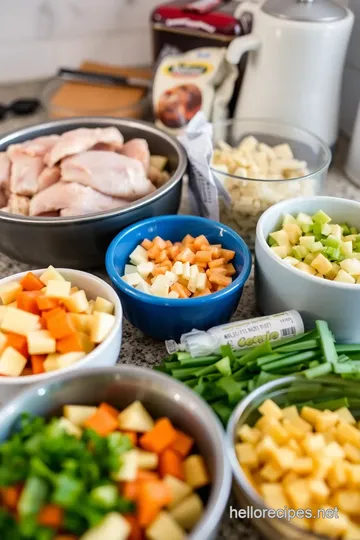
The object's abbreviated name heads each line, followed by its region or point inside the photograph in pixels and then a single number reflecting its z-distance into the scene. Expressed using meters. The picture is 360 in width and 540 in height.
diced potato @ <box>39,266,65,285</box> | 0.82
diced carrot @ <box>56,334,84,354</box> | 0.72
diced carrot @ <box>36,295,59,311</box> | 0.76
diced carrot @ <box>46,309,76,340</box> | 0.73
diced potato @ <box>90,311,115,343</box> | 0.74
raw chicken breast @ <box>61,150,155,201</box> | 0.97
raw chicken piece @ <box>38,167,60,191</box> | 1.01
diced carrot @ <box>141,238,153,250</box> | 0.93
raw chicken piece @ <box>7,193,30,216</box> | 0.99
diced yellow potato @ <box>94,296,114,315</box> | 0.78
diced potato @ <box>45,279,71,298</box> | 0.77
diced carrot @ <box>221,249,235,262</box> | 0.90
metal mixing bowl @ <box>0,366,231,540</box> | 0.61
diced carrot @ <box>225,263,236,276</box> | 0.88
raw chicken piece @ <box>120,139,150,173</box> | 1.06
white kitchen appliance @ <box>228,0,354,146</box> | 1.12
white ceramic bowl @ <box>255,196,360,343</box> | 0.79
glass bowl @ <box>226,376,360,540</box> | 0.57
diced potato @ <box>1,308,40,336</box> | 0.73
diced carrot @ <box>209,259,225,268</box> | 0.88
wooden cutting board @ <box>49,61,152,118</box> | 1.43
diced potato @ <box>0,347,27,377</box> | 0.71
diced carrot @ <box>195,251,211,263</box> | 0.88
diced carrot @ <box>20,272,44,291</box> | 0.81
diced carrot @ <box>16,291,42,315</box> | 0.77
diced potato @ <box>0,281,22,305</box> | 0.81
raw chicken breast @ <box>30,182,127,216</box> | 0.94
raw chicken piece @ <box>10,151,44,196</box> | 1.00
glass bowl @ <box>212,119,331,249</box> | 1.01
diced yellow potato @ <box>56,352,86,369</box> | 0.70
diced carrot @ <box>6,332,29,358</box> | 0.73
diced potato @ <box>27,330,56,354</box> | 0.72
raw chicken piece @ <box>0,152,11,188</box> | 1.03
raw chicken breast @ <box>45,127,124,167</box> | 1.01
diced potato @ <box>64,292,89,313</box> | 0.77
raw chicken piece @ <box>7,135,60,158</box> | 1.05
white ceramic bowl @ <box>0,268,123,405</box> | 0.68
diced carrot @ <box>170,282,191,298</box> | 0.84
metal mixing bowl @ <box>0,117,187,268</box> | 0.90
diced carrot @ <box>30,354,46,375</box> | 0.72
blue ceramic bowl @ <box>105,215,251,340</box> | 0.80
